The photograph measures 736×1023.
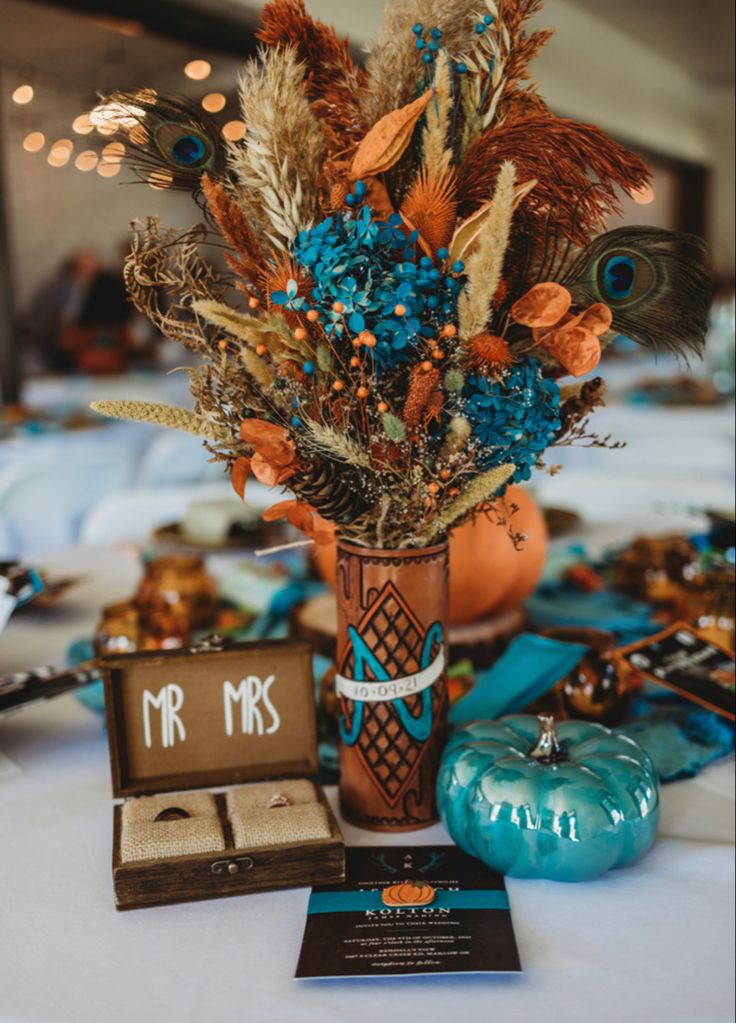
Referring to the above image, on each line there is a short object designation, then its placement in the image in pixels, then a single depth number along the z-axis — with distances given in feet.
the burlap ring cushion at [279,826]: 2.60
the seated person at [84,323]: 18.22
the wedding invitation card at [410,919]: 2.28
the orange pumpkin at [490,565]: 3.95
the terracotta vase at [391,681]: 2.84
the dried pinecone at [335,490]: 2.56
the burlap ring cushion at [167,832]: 2.54
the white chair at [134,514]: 7.32
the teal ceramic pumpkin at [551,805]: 2.54
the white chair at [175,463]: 10.27
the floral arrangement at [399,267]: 2.46
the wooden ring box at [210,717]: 3.04
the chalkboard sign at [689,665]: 3.50
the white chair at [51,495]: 8.43
